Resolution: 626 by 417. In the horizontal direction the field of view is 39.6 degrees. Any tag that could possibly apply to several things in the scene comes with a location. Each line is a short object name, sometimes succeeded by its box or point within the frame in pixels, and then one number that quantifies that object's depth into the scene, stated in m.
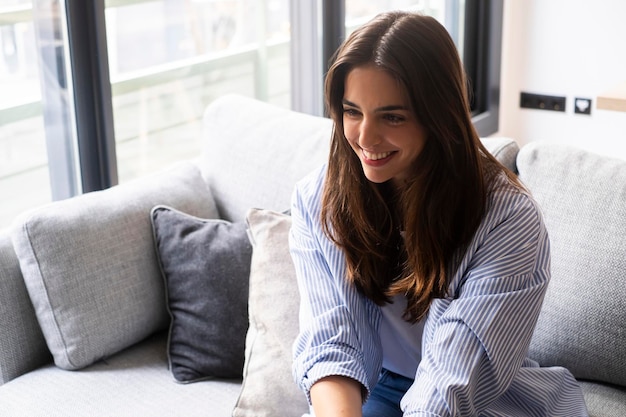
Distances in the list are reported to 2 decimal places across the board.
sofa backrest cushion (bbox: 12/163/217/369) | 1.81
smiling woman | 1.34
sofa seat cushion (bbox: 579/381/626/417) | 1.62
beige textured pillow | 1.65
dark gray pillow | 1.83
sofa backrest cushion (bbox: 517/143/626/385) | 1.65
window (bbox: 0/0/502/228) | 2.18
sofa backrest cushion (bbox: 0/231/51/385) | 1.81
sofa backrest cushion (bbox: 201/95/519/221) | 2.01
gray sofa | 1.67
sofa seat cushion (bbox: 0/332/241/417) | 1.70
